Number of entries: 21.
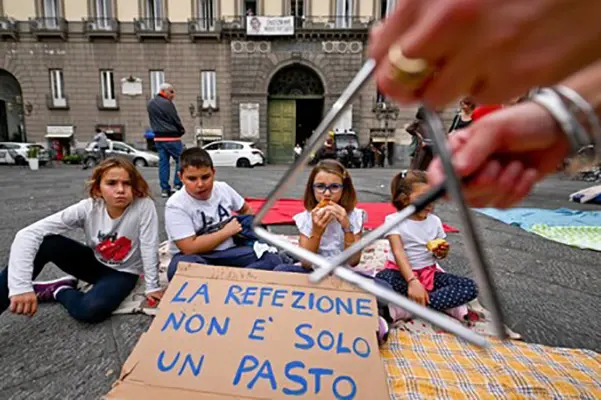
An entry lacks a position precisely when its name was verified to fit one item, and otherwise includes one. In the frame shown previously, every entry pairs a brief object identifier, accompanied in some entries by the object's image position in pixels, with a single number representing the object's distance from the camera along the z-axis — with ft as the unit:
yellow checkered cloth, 2.99
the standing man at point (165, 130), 12.78
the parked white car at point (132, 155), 36.50
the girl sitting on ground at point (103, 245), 4.46
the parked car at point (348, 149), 36.32
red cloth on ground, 9.25
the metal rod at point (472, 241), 0.94
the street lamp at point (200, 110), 44.52
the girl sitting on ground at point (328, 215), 4.76
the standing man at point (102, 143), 31.91
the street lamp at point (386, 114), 43.65
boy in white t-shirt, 5.17
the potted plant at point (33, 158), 29.88
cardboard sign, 2.55
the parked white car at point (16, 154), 36.83
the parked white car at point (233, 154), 36.69
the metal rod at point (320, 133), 1.15
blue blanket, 10.22
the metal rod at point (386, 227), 1.03
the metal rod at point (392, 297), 1.02
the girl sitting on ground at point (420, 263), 4.42
